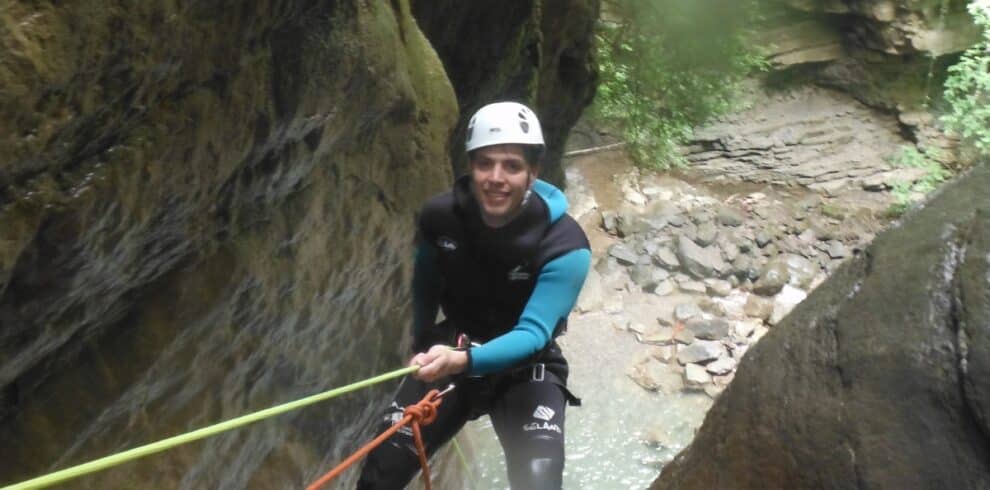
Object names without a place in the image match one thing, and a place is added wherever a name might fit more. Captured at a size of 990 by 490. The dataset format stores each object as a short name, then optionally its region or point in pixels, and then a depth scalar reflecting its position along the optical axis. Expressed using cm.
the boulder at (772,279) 1057
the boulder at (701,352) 919
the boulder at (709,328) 959
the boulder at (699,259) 1079
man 238
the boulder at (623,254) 1086
